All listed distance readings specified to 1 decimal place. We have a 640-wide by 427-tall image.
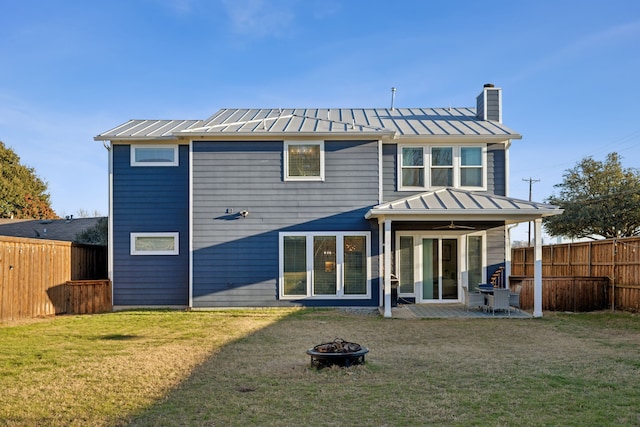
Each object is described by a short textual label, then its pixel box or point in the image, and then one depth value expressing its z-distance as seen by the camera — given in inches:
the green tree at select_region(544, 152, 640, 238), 1045.8
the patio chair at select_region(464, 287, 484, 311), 512.7
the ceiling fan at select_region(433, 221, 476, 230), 544.5
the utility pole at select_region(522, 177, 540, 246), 1546.5
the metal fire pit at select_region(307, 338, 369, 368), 265.6
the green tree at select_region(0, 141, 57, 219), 1310.3
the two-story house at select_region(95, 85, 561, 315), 549.6
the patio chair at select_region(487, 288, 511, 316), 490.9
